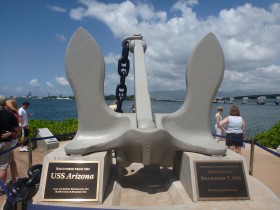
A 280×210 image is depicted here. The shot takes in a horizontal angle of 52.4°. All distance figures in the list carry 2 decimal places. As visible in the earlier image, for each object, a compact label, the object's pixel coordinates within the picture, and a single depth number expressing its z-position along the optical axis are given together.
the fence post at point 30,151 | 4.55
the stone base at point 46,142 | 7.64
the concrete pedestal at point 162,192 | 3.35
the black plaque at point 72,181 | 3.42
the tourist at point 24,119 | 6.47
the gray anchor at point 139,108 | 3.84
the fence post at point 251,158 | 4.66
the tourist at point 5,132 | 3.87
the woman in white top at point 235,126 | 5.86
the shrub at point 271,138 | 8.65
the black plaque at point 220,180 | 3.47
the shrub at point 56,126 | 9.43
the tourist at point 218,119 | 7.59
